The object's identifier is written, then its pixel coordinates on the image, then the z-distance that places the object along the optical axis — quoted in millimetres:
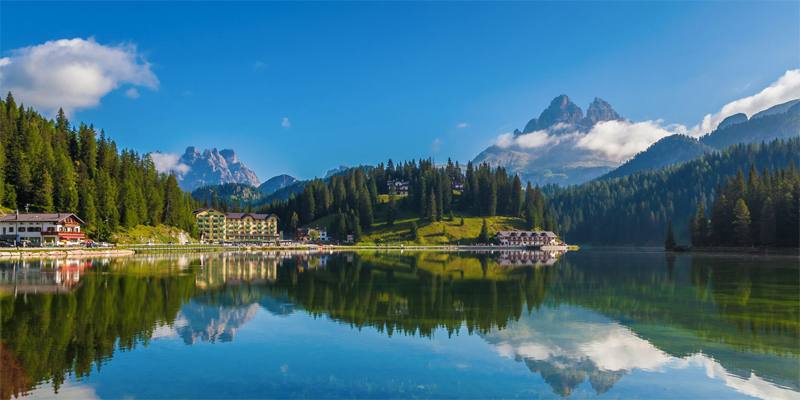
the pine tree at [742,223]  123000
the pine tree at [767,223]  117312
